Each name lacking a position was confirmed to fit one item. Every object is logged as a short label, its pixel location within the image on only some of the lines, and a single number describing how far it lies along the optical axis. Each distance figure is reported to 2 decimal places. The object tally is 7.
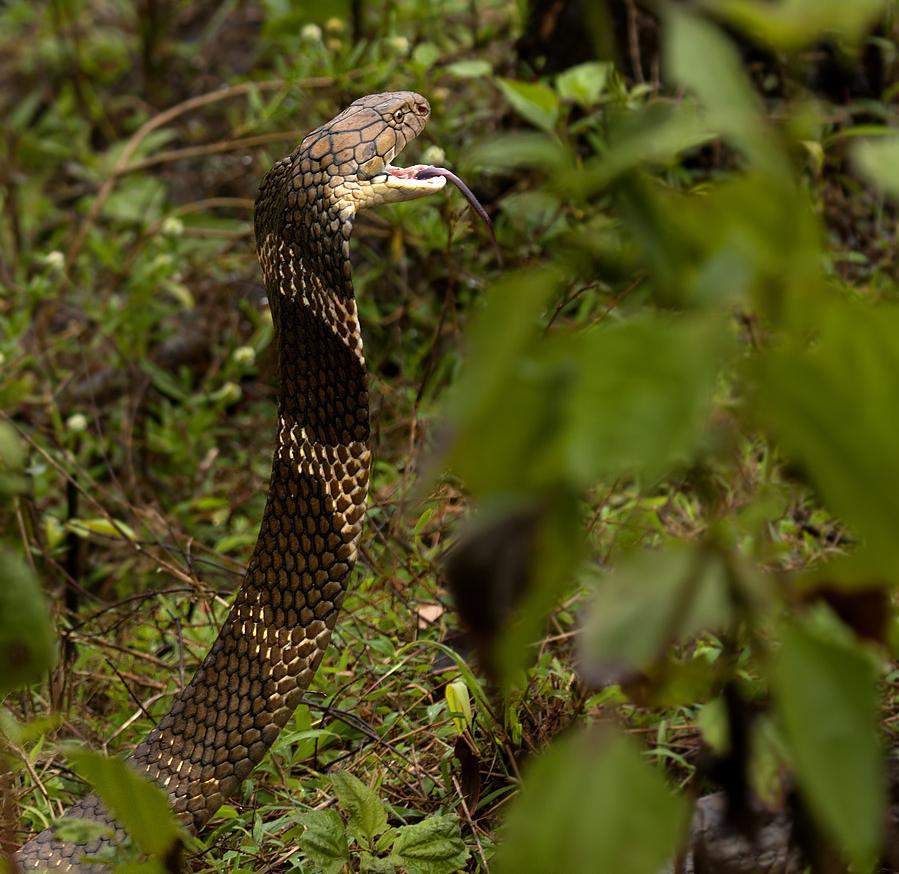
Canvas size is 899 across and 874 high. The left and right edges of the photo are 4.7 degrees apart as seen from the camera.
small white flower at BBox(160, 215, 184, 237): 6.83
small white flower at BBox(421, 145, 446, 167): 6.52
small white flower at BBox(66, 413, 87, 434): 6.66
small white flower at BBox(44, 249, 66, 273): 6.71
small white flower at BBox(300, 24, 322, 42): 6.84
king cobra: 6.21
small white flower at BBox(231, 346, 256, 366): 6.68
